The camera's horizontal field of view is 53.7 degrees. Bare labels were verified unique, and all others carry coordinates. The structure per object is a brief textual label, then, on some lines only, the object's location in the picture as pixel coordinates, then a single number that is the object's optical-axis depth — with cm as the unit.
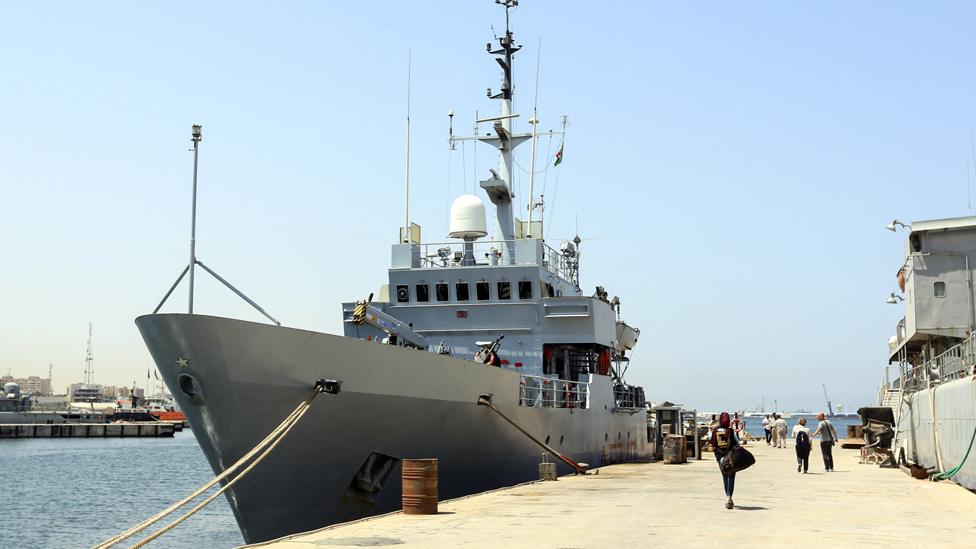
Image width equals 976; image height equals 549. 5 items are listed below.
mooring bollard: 1914
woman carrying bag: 1421
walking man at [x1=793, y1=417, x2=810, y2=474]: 2228
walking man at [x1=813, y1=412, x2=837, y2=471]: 2355
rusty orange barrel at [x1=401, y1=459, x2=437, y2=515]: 1310
